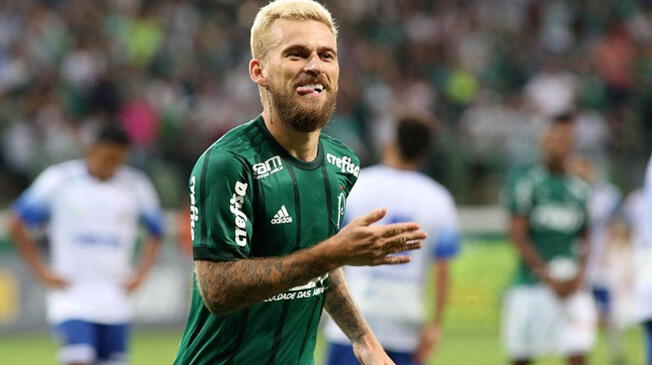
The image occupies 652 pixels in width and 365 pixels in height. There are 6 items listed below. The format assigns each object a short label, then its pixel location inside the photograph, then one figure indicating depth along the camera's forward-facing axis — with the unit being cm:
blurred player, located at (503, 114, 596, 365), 1997
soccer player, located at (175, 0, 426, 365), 774
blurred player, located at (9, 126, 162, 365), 1808
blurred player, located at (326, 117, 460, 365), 1512
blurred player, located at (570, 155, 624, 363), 2647
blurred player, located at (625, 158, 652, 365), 1452
